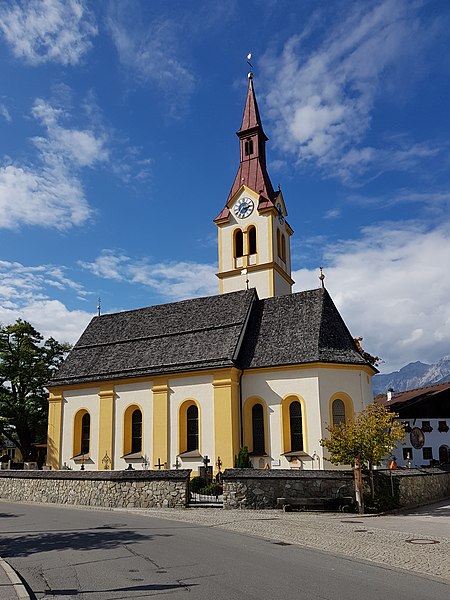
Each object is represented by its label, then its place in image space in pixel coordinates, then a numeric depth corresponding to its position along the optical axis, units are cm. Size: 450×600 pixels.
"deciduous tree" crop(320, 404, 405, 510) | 2241
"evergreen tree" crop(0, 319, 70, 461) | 4322
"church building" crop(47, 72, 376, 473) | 3062
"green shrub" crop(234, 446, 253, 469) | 2941
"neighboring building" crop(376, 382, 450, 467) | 4022
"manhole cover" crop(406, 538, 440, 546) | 1463
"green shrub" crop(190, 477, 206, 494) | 2797
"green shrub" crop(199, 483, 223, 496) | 2712
